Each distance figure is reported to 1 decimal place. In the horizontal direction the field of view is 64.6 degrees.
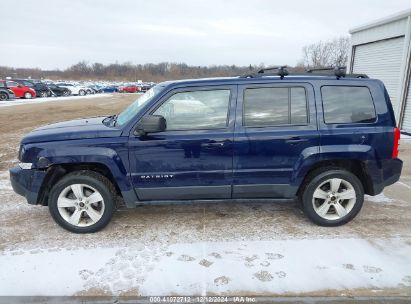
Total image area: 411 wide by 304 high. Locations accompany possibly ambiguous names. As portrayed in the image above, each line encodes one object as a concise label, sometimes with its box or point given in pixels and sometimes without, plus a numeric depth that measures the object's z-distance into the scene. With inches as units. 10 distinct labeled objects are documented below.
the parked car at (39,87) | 1192.7
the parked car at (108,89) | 1960.4
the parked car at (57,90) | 1344.2
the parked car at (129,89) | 2025.1
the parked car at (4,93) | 1012.3
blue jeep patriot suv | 147.3
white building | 406.3
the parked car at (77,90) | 1528.1
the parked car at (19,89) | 1070.4
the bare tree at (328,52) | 2152.6
